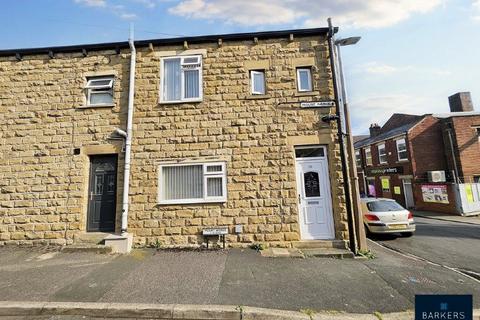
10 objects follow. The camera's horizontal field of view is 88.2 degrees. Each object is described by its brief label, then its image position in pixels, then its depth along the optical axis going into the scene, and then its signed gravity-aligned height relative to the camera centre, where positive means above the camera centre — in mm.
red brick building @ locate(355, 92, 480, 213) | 17359 +2382
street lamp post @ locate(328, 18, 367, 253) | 6652 +1011
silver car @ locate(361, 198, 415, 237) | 8789 -993
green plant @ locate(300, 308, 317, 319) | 3664 -1758
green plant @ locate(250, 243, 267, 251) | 6727 -1365
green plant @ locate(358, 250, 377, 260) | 6279 -1597
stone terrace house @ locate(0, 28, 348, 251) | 7070 +1702
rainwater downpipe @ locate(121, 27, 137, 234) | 7008 +1751
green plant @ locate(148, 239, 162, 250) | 6925 -1234
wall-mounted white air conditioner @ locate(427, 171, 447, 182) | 17742 +902
